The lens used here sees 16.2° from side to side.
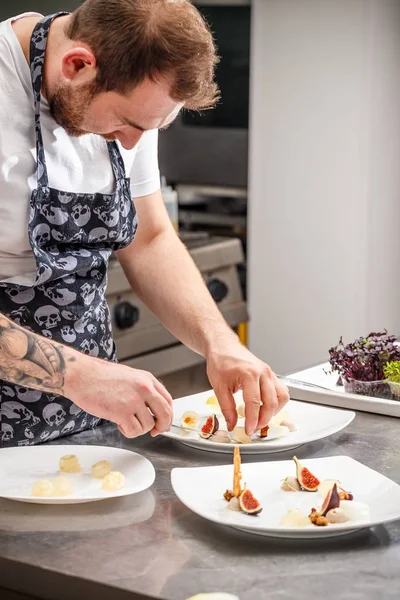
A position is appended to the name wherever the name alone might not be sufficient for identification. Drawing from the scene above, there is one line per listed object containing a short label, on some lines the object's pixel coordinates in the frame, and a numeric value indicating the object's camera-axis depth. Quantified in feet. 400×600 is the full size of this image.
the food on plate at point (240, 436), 6.56
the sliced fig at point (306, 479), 5.95
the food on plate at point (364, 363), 7.31
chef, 6.23
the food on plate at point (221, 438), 6.55
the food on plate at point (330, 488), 5.80
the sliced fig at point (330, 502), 5.62
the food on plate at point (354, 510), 5.58
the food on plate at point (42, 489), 5.83
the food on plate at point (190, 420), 6.71
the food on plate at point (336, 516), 5.56
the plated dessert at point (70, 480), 5.85
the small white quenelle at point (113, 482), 5.90
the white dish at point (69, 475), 5.83
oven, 10.83
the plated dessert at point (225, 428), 6.57
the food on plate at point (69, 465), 6.16
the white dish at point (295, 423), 6.52
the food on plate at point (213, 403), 7.05
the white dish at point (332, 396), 7.12
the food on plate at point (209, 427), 6.58
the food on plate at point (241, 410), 6.94
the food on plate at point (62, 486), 5.87
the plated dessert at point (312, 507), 5.56
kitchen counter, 5.17
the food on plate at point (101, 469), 6.07
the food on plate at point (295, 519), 5.53
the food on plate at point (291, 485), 5.96
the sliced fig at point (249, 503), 5.68
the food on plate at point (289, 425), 6.71
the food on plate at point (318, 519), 5.53
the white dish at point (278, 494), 5.52
